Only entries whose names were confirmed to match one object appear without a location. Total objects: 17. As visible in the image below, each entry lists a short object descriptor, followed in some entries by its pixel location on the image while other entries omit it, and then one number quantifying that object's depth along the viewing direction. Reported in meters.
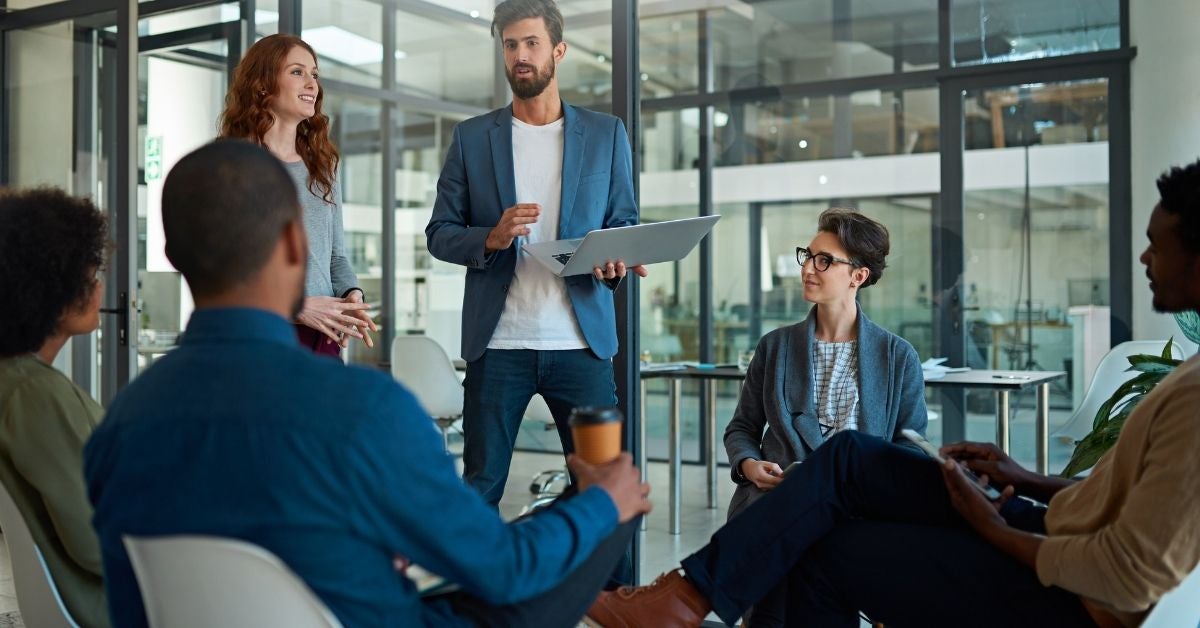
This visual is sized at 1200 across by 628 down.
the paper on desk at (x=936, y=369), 3.93
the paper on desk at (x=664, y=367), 4.05
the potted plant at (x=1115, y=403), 2.61
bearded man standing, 2.81
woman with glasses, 2.69
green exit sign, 4.54
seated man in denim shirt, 1.18
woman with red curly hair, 2.81
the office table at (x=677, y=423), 4.22
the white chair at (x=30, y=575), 1.71
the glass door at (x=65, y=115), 4.86
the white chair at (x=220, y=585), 1.14
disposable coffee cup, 1.56
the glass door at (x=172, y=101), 4.54
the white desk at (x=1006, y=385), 3.66
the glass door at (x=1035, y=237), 3.73
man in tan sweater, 1.59
